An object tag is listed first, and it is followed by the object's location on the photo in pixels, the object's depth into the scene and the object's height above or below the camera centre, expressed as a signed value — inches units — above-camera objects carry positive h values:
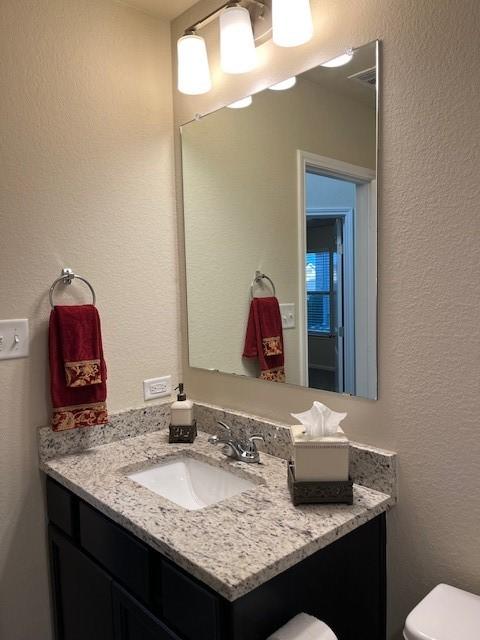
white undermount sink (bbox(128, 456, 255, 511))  55.8 -22.8
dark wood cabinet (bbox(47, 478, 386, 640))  37.0 -26.3
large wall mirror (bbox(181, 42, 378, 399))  47.9 +6.6
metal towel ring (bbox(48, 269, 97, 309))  57.9 +1.6
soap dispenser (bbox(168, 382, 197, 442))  62.8 -17.4
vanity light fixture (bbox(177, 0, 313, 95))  48.6 +27.9
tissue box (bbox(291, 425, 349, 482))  45.0 -16.0
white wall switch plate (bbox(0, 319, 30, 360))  54.4 -5.3
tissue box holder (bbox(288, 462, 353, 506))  44.4 -18.8
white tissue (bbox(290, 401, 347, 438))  46.1 -12.8
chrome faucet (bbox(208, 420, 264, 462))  55.6 -18.6
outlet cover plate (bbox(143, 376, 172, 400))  67.4 -13.7
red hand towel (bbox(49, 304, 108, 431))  56.4 -9.0
